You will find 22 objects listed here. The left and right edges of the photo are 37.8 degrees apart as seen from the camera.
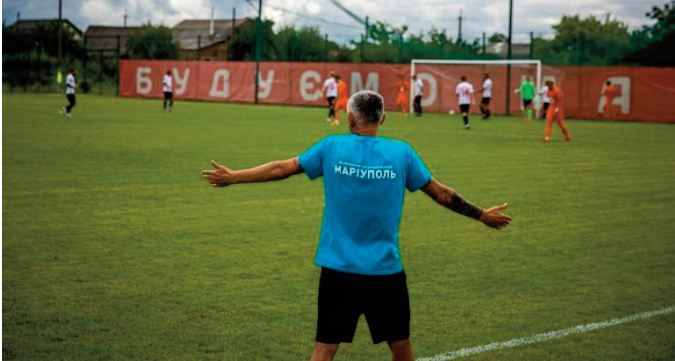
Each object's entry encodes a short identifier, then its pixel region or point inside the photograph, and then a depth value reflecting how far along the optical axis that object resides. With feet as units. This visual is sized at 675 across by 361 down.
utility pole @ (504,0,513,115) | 149.67
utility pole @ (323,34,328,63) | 195.00
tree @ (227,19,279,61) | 217.15
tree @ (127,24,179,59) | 259.60
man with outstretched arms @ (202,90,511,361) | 15.44
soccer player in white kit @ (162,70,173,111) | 138.21
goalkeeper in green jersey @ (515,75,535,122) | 134.41
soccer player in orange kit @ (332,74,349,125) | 121.80
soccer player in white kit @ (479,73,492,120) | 137.80
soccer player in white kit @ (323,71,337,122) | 122.31
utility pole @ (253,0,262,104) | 174.81
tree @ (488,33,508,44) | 198.29
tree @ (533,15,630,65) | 162.62
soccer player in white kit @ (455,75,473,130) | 112.47
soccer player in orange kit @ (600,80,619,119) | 138.00
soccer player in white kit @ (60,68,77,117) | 115.55
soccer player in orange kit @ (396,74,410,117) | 153.28
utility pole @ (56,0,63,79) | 214.48
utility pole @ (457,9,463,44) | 187.19
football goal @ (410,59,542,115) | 150.10
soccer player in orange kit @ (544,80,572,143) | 88.84
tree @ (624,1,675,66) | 155.94
